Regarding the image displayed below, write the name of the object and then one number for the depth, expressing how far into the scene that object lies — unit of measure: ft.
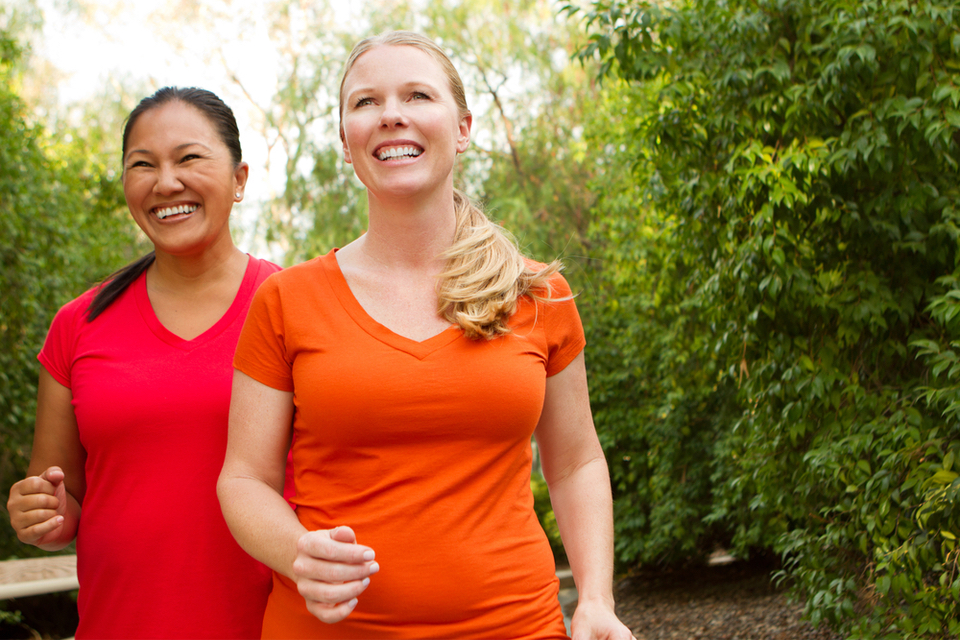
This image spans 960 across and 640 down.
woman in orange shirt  4.89
